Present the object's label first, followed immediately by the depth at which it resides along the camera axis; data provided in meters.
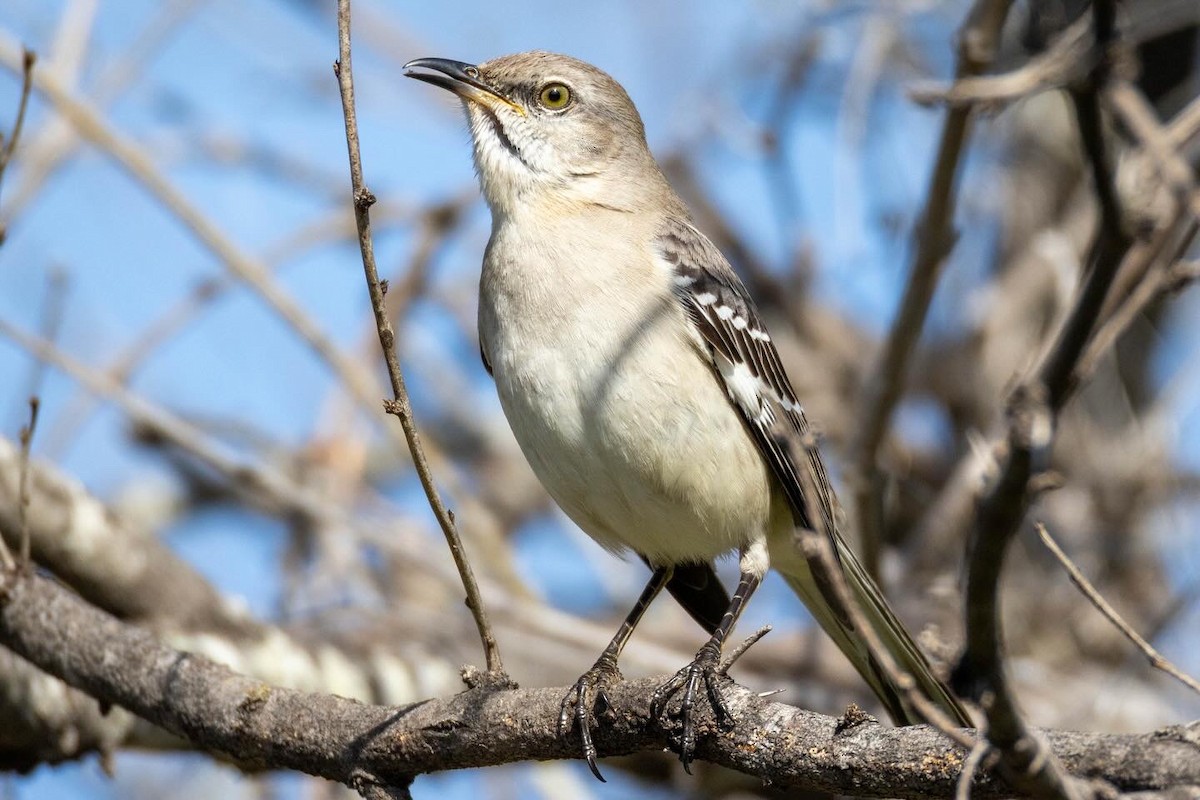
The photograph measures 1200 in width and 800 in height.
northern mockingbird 8.37
